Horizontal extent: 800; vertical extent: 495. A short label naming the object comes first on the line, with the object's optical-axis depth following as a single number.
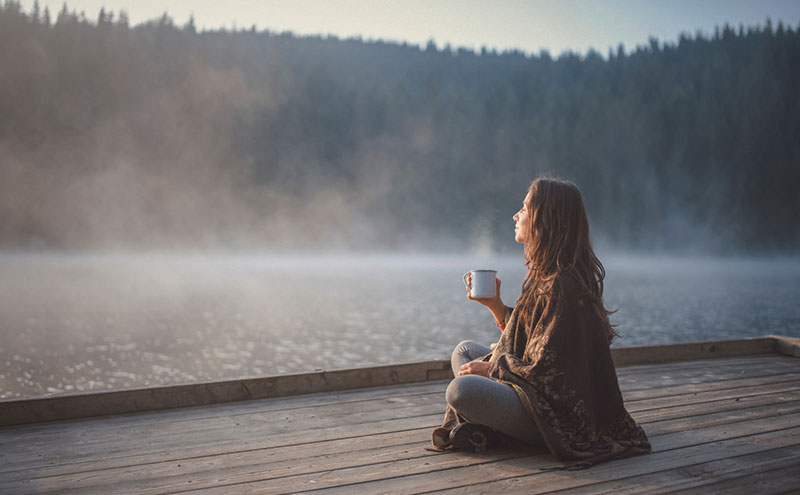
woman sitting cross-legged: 1.96
